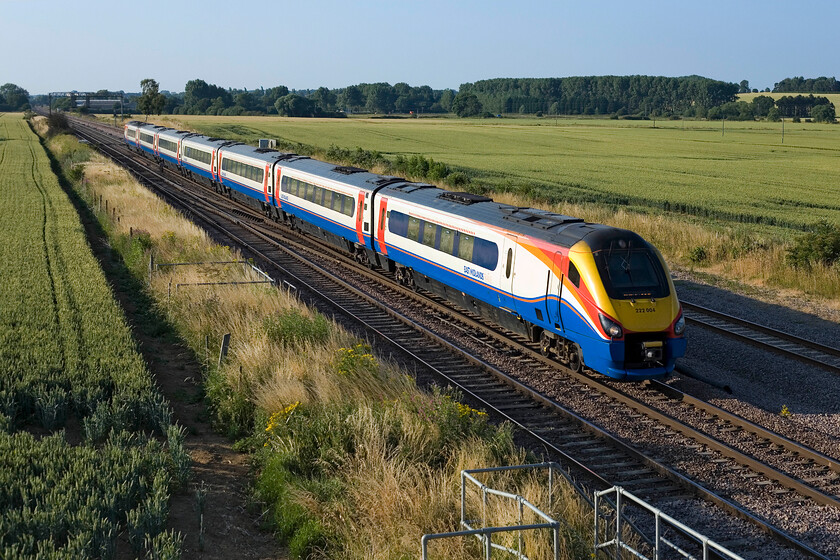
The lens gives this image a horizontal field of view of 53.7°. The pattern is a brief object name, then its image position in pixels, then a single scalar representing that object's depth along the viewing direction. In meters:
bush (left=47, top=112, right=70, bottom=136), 99.63
